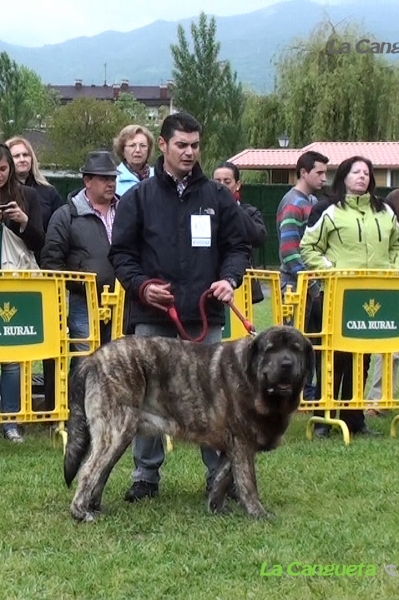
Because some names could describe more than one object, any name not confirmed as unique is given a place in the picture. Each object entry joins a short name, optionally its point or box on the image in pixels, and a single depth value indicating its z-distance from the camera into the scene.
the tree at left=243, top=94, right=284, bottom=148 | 69.07
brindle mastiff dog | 8.56
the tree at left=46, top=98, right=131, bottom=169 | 95.39
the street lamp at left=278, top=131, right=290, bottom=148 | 65.21
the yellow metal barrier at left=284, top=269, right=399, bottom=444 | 12.52
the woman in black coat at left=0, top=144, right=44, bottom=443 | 11.74
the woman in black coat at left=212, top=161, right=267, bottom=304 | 13.44
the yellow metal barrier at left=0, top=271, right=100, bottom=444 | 11.57
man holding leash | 9.05
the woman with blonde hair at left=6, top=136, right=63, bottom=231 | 12.99
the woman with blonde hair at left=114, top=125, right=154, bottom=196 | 13.37
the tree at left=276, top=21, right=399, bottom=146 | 62.12
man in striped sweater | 13.84
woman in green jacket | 12.56
